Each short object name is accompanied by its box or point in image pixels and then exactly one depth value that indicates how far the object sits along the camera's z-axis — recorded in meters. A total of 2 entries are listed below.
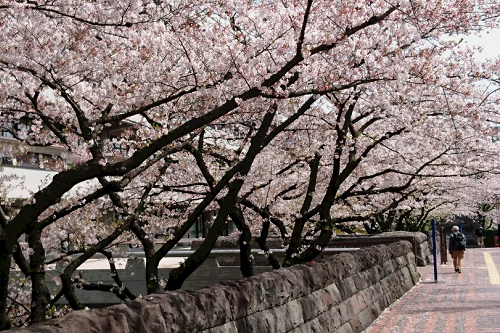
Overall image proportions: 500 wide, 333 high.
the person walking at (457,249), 26.77
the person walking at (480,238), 65.19
